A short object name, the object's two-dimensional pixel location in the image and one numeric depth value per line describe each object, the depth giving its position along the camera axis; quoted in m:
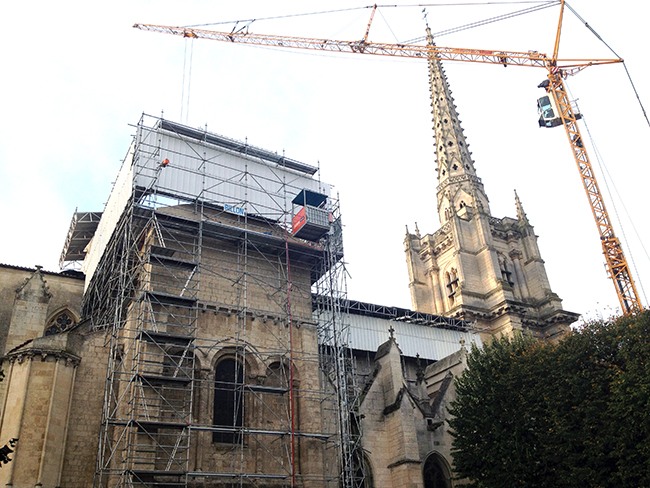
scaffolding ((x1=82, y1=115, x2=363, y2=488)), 19.88
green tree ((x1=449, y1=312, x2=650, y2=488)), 18.27
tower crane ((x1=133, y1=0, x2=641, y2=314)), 38.44
